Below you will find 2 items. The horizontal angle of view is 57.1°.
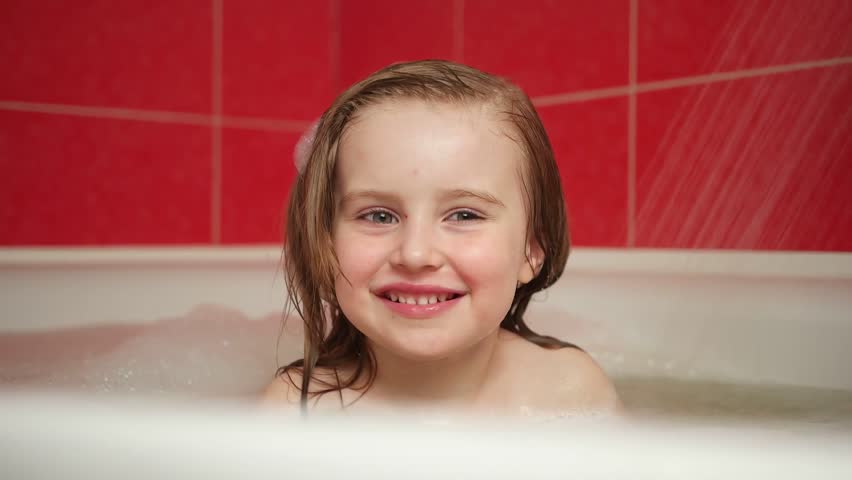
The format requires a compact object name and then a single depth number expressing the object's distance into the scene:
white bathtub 0.33
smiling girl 0.81
